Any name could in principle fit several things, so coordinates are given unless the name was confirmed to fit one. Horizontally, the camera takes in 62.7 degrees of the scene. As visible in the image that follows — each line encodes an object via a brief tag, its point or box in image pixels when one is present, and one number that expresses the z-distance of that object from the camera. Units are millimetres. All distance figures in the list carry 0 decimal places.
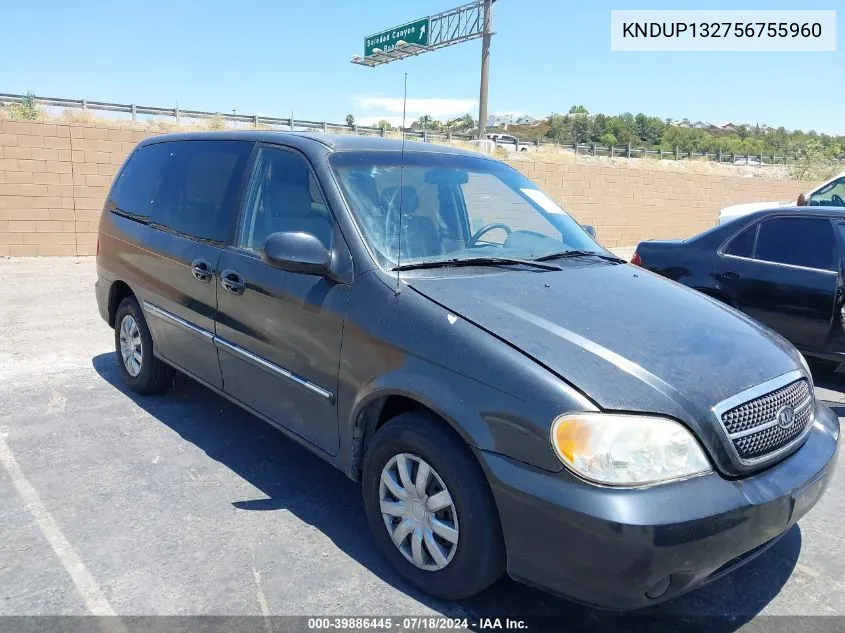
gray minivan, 2299
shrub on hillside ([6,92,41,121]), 20969
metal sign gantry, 23875
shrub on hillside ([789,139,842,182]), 29484
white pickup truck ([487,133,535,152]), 34206
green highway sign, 26438
